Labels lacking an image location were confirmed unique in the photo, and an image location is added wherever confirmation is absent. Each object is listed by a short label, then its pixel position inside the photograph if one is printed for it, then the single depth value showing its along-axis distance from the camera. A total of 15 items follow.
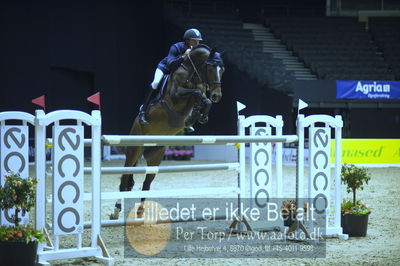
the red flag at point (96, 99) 9.24
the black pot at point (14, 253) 7.59
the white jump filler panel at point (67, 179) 8.32
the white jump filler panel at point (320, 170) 10.63
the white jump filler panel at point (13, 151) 9.69
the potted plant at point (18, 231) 7.61
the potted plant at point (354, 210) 10.85
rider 12.51
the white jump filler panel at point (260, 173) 11.18
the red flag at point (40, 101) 9.49
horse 11.57
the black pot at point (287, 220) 11.07
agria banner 34.37
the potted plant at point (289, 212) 10.79
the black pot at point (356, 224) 10.84
